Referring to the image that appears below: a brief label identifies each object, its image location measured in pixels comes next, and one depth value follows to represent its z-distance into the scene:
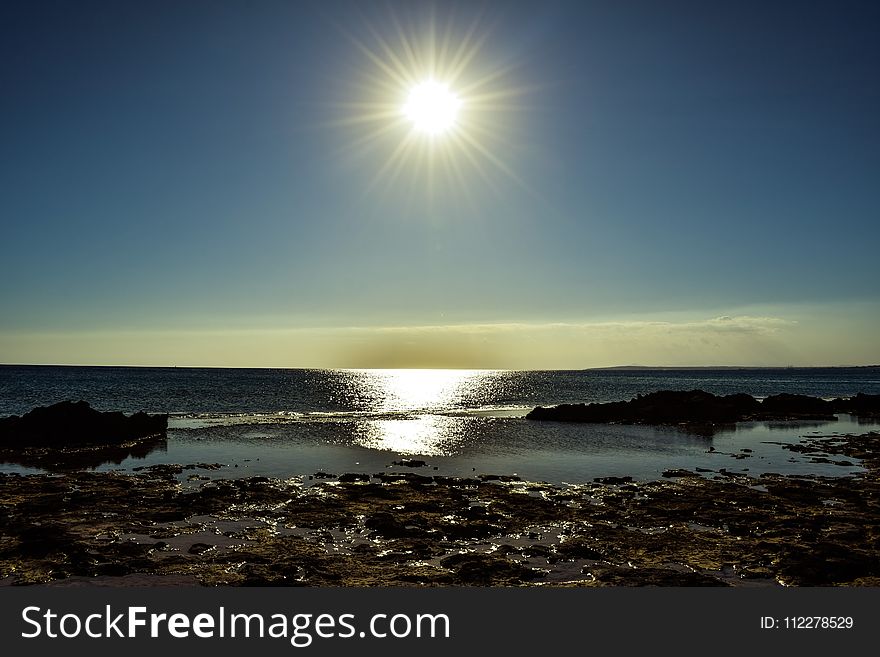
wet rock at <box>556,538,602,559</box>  18.33
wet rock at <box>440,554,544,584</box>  16.23
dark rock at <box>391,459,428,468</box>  38.88
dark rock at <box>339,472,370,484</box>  32.16
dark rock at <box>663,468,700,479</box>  33.72
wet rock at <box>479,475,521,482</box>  32.76
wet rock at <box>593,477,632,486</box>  31.52
